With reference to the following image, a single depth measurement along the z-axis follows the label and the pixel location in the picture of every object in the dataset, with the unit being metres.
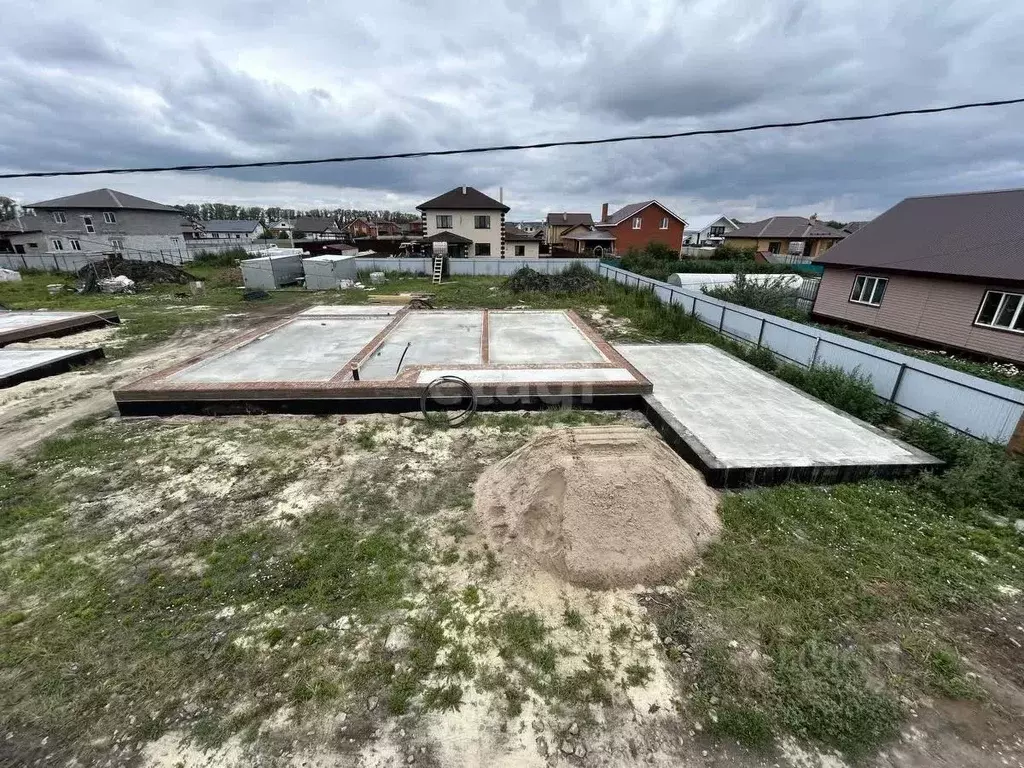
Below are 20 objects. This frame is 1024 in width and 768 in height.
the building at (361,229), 62.76
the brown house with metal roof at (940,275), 10.78
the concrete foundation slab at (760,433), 5.35
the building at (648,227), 35.22
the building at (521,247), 36.78
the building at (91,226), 31.93
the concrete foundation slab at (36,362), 8.46
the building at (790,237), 38.00
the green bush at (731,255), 34.51
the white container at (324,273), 20.95
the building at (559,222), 52.01
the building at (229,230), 60.36
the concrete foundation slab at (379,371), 7.17
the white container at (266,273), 20.41
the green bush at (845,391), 6.98
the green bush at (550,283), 18.53
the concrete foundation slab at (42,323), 11.02
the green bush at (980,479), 4.93
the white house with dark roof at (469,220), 31.78
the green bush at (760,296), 13.52
